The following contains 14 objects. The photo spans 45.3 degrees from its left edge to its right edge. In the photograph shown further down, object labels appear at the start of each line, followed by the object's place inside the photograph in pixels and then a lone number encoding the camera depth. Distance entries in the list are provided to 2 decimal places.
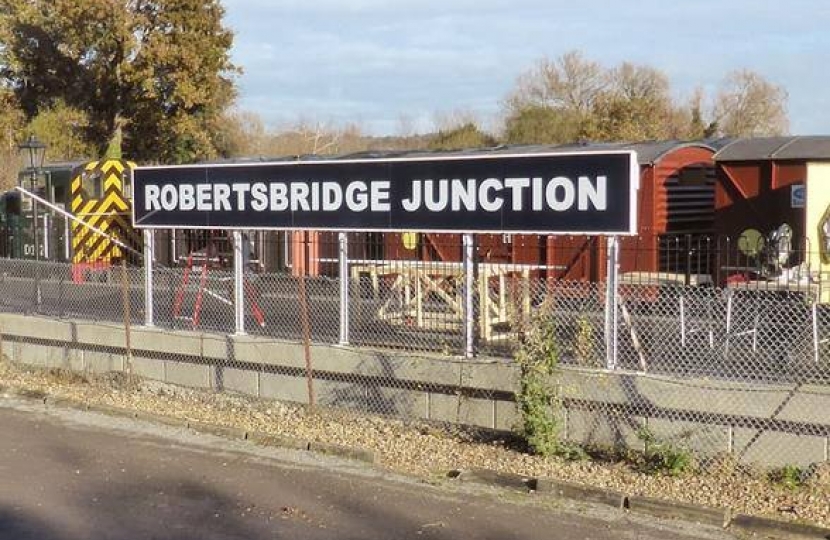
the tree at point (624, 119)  36.57
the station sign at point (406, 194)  8.41
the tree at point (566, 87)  54.53
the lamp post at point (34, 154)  21.83
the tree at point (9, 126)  36.03
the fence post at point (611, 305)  8.23
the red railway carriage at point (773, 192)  14.42
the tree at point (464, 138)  47.30
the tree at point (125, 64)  34.91
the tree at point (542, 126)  43.91
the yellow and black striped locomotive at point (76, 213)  19.02
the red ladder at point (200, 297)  10.93
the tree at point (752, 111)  54.19
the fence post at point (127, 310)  11.05
